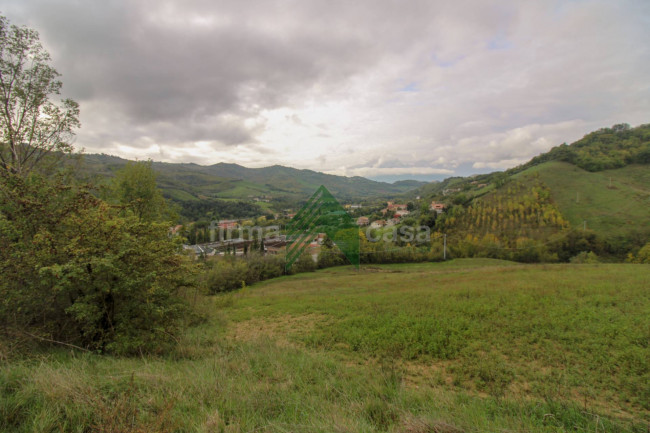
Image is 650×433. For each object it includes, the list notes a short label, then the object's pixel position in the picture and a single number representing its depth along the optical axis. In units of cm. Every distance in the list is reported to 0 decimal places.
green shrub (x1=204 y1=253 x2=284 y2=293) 2880
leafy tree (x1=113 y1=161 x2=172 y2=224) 1461
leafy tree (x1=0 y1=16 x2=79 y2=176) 959
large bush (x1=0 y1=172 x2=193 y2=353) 475
